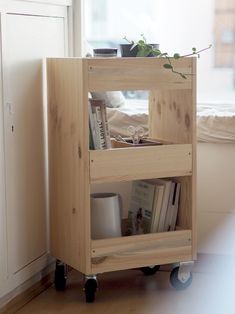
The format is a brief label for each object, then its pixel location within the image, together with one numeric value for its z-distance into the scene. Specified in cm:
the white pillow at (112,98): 288
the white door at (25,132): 235
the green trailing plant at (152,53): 238
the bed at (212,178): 283
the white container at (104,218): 249
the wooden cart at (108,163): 234
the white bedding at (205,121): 279
